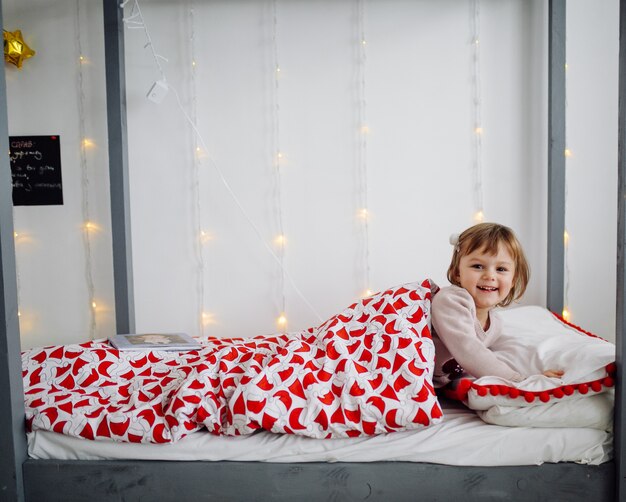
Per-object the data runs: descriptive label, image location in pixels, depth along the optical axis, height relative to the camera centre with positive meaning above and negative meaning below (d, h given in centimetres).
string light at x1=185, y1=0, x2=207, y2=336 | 233 +4
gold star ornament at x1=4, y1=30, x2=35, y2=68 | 227 +72
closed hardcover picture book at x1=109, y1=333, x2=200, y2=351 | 182 -47
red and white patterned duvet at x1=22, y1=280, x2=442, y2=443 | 127 -46
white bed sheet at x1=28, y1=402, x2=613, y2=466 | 125 -58
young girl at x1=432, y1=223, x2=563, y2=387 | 140 -27
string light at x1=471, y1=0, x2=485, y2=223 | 228 +39
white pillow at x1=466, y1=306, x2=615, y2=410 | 125 -43
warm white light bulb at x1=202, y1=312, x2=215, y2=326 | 242 -49
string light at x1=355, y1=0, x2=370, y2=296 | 230 +27
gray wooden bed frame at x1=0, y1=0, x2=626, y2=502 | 123 -64
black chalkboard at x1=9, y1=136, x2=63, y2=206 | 238 +20
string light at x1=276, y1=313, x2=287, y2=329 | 240 -51
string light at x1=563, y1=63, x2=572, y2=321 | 231 -25
